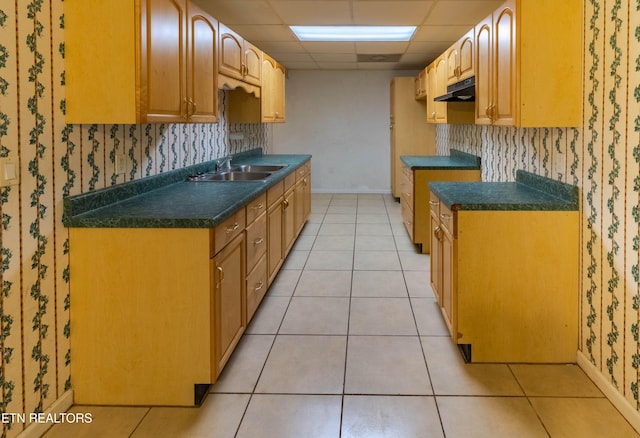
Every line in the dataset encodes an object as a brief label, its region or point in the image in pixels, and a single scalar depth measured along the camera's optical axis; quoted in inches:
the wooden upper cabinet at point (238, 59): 139.8
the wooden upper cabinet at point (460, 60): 154.9
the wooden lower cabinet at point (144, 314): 85.7
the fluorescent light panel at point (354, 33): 210.7
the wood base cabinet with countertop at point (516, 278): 101.5
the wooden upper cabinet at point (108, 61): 84.0
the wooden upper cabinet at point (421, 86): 261.4
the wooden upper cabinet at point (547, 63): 98.5
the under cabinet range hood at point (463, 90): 143.2
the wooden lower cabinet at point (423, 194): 188.7
